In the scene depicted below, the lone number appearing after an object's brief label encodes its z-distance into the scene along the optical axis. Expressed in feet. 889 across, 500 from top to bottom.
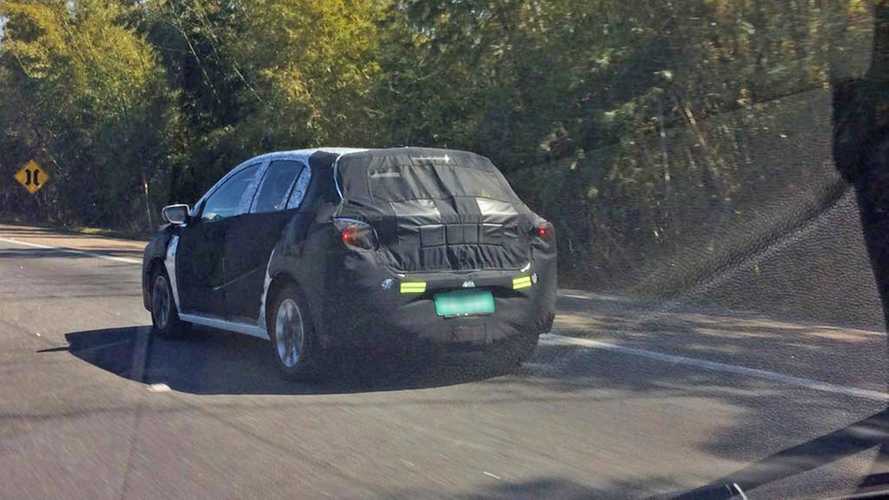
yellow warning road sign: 125.80
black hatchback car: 25.08
